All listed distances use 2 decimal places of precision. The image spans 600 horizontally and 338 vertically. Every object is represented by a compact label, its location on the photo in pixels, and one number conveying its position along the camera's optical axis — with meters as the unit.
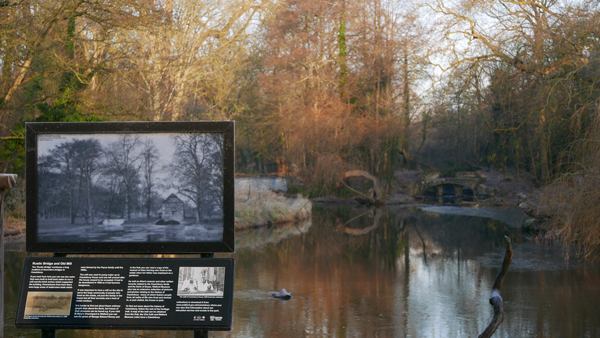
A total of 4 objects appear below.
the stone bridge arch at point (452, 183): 38.38
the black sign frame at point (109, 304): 4.63
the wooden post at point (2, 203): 4.88
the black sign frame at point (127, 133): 5.11
